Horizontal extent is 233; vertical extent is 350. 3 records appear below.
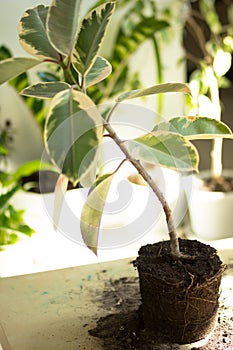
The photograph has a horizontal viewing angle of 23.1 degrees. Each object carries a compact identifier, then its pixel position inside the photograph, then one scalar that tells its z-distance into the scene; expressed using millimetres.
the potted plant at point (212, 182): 2102
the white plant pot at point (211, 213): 2168
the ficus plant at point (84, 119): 758
